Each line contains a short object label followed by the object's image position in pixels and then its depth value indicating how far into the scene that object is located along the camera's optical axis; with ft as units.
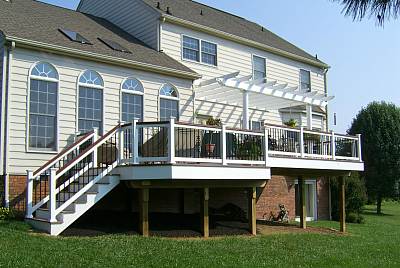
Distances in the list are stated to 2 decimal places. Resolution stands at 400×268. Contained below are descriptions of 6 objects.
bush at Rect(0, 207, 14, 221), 42.88
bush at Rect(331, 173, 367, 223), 85.97
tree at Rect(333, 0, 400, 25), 20.43
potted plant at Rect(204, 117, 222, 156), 46.01
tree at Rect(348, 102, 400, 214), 126.41
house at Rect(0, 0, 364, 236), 43.37
